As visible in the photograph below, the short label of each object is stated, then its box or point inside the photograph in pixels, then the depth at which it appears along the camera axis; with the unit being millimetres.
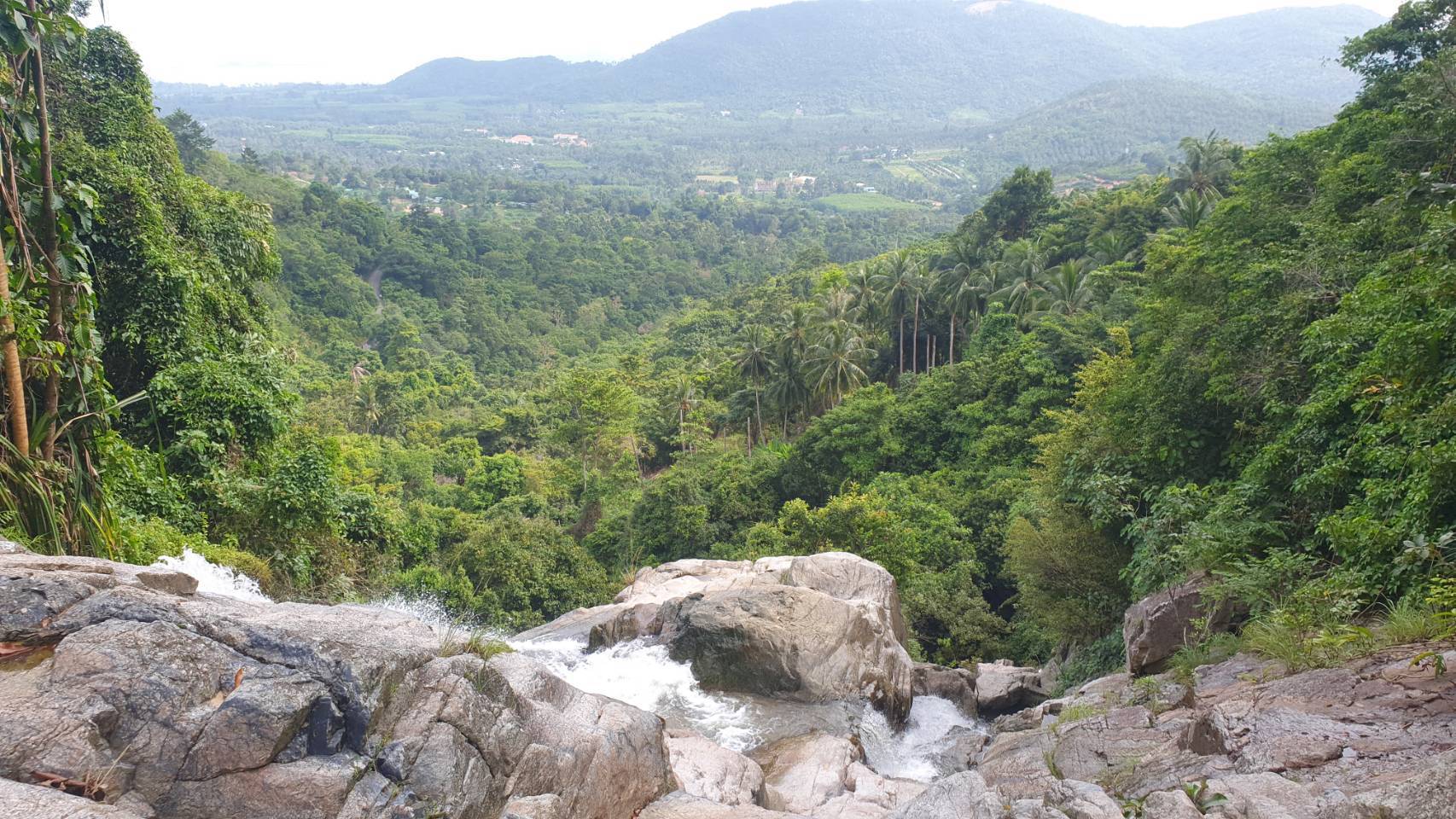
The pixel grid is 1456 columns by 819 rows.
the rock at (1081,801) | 6715
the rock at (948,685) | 17281
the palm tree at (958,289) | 44312
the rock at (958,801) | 7434
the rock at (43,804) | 4117
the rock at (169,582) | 6477
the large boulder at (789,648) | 14766
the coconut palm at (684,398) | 46062
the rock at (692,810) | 7766
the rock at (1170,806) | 6379
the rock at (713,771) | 9578
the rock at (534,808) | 6246
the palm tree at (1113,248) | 42281
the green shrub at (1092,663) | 14938
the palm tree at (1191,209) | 37266
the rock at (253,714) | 4930
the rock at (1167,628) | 12141
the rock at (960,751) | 13523
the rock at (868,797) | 10271
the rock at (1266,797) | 6020
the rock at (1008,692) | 17016
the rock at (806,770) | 10930
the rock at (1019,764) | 8781
